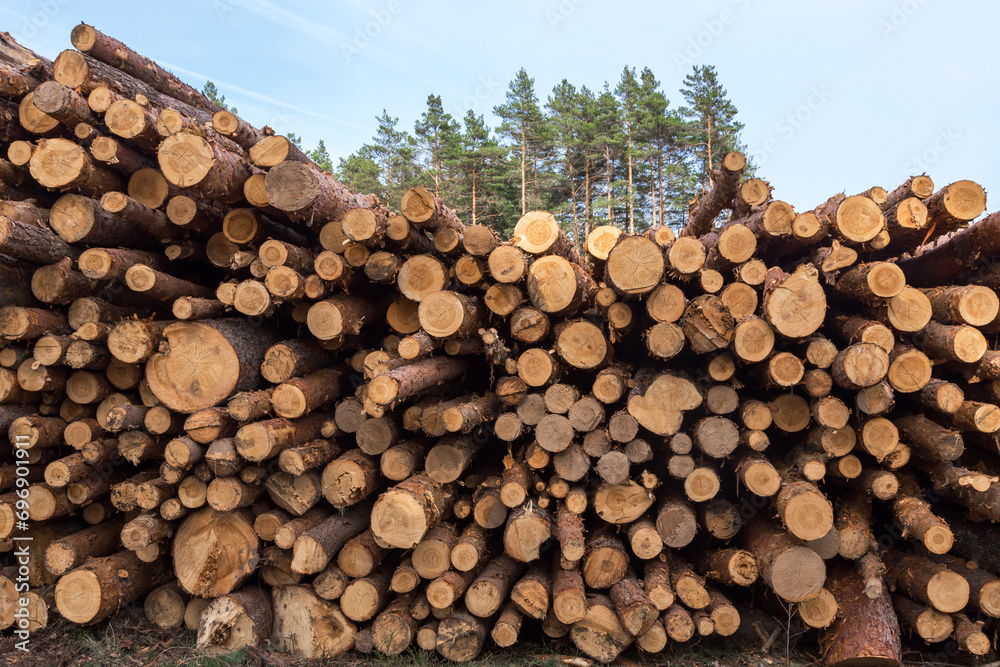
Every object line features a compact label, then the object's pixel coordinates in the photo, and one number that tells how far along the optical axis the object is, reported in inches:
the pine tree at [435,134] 978.7
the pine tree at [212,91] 969.9
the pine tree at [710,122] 884.6
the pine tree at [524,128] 946.1
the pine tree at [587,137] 943.7
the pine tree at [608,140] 920.9
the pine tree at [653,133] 907.7
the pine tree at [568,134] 948.0
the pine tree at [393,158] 1024.9
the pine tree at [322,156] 1222.7
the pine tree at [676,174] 912.9
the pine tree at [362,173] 1047.0
